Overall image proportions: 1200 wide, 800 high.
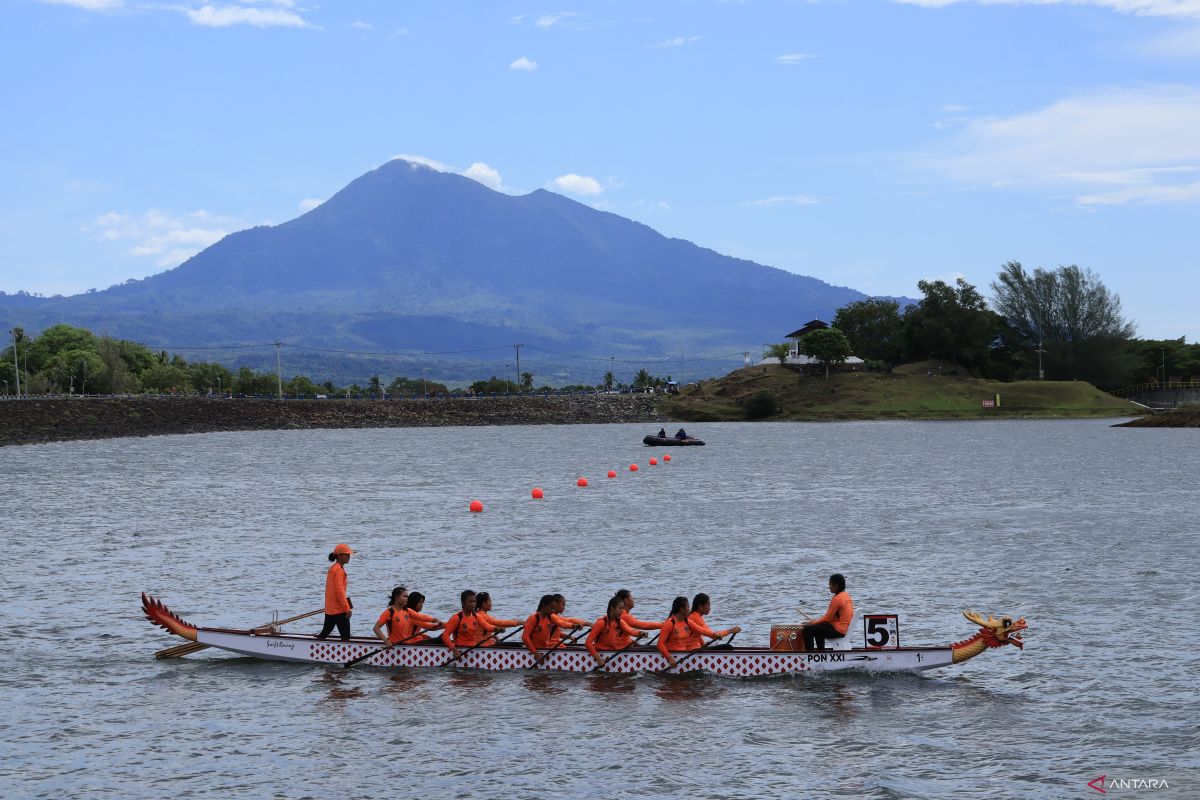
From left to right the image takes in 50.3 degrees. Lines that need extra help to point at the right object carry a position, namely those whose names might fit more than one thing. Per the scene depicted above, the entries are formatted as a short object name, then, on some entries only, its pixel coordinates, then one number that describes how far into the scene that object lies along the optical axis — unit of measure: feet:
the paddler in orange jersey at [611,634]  110.01
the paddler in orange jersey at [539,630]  111.96
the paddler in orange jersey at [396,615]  113.39
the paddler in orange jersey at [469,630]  112.88
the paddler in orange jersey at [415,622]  113.60
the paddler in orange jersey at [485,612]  112.68
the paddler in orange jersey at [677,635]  109.29
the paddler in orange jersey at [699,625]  109.09
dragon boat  105.50
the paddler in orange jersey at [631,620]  109.70
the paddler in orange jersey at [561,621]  111.04
